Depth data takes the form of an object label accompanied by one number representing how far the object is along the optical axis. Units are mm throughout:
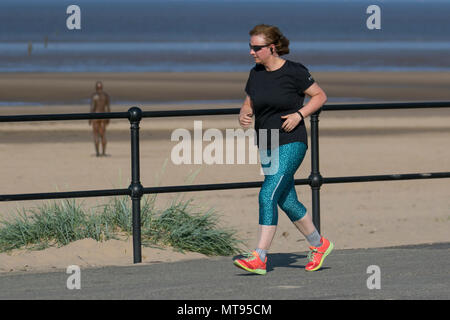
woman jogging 13266
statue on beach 38344
